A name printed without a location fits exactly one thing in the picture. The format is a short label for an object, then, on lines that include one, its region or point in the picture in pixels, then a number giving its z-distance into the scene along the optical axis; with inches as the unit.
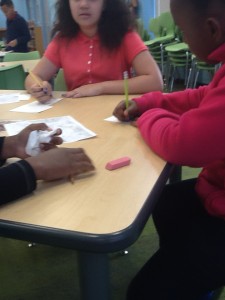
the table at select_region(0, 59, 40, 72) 106.4
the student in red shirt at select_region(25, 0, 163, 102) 67.1
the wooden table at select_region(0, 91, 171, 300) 23.7
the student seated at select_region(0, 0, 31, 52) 209.9
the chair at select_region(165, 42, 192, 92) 174.9
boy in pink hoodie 28.2
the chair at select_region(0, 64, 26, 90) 93.2
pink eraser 33.2
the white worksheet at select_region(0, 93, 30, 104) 63.2
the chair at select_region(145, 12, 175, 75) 197.9
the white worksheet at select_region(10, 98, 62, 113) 56.1
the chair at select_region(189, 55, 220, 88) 161.0
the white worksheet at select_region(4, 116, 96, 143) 42.1
